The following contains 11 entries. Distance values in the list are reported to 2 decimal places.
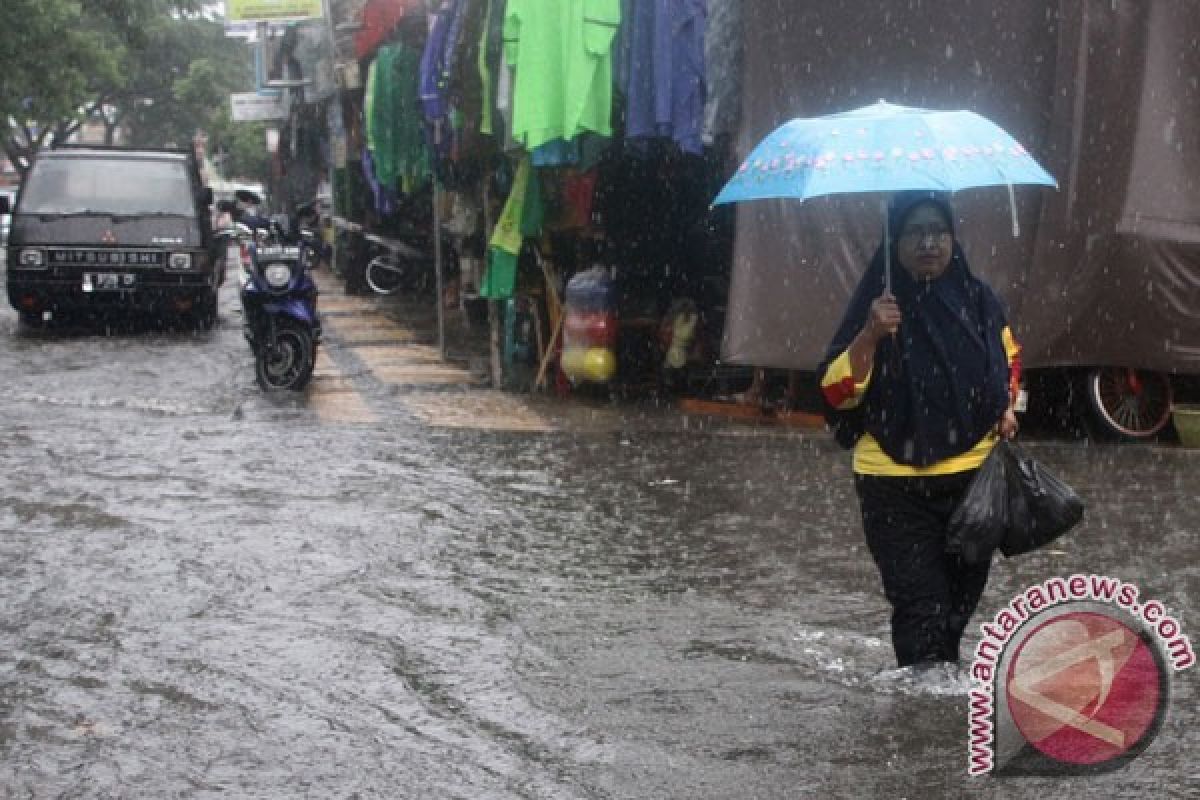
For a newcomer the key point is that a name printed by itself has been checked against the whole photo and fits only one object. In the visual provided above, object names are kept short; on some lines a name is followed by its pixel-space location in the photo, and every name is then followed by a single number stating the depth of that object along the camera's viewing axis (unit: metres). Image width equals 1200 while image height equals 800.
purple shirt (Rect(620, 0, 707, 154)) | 10.88
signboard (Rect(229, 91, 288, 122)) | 36.44
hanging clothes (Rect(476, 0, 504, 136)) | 11.99
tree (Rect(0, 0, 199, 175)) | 28.69
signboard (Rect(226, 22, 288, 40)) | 30.81
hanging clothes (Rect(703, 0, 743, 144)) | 10.85
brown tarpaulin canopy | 10.09
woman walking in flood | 5.14
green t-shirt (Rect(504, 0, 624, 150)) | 11.09
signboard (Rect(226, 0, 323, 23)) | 27.65
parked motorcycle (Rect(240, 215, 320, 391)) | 12.98
